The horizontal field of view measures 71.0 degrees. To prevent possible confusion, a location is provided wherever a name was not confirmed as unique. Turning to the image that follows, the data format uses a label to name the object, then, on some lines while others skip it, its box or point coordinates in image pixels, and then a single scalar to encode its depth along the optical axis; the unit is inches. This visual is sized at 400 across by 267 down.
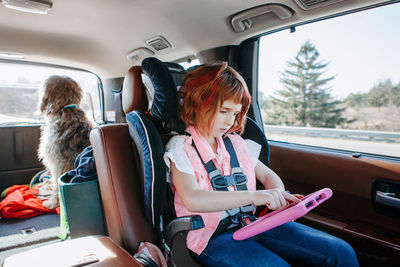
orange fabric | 103.1
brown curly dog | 90.7
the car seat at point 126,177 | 51.8
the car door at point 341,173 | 60.7
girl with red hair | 43.4
